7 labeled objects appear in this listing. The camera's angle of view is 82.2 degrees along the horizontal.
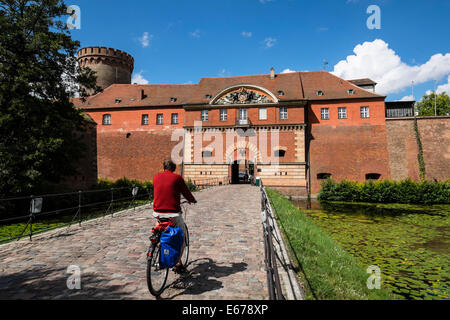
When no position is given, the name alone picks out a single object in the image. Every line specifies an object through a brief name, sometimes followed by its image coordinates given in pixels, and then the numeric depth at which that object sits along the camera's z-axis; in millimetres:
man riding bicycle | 3875
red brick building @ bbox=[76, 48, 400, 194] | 26500
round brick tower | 37188
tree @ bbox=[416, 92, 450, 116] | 41438
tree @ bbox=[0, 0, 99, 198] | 11953
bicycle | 3378
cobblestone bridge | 3625
